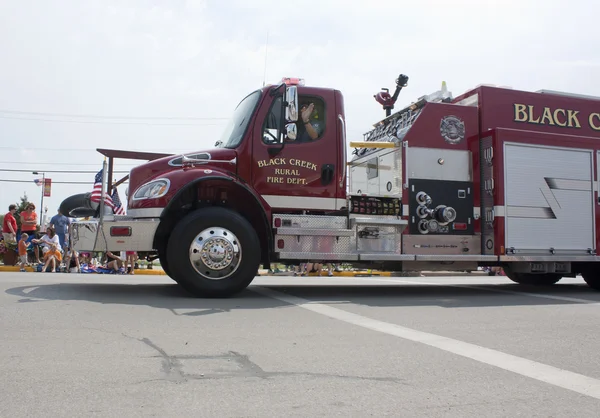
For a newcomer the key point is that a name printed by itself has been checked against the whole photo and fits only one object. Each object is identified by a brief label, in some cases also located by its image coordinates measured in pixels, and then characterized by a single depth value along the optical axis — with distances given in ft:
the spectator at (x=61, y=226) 46.93
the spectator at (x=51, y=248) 43.91
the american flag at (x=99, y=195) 24.31
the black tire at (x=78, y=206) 26.58
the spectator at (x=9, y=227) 47.42
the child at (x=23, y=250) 44.96
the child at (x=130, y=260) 45.61
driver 26.04
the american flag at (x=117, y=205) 26.37
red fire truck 23.49
